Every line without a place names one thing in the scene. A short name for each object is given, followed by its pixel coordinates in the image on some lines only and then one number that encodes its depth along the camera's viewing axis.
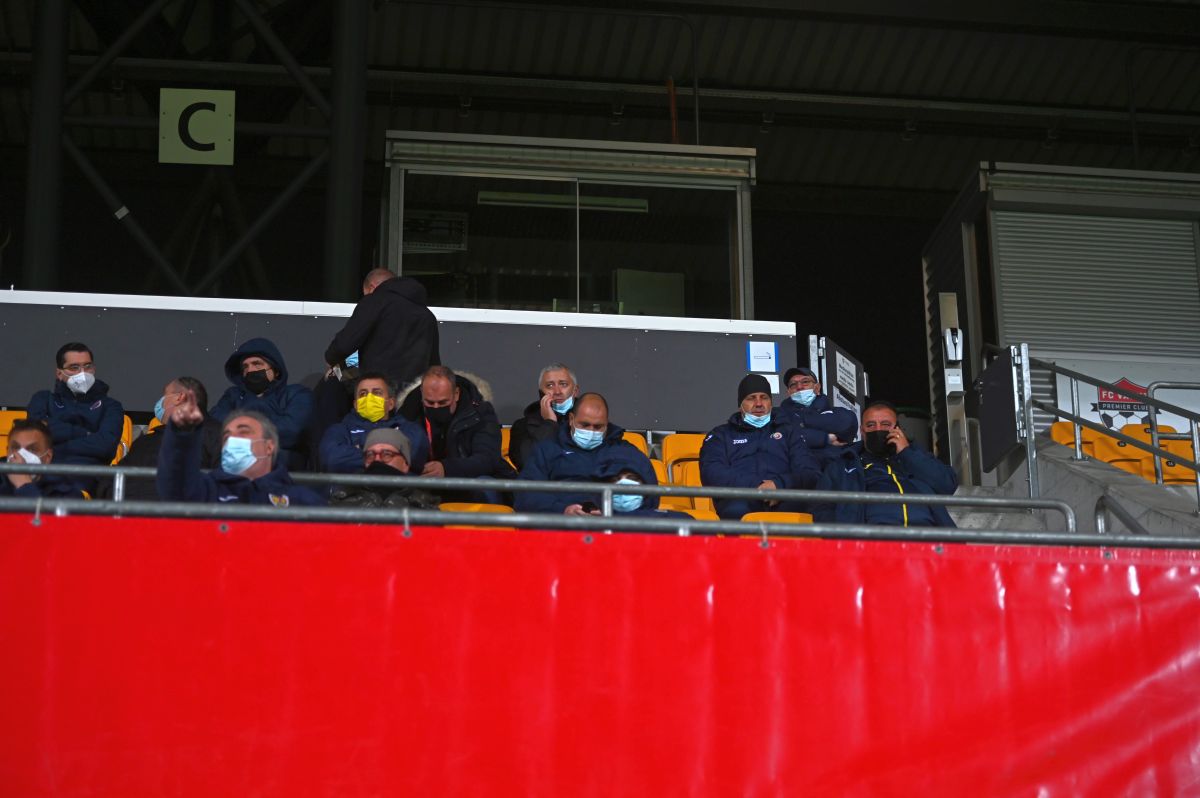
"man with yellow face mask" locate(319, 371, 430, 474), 6.73
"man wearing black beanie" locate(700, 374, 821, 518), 7.58
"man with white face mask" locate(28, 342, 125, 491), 7.38
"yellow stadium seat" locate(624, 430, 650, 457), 8.57
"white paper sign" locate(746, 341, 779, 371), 10.50
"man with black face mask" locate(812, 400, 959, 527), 6.94
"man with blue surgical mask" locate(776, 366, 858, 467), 8.31
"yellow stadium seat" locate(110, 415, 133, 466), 7.83
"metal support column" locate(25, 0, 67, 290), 10.71
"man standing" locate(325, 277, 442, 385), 8.08
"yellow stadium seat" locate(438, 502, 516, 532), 6.30
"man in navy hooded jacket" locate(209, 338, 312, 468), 7.22
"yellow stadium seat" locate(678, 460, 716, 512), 8.68
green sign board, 11.70
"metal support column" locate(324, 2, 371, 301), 10.93
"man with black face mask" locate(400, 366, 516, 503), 7.47
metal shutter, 13.14
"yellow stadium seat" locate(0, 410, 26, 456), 8.53
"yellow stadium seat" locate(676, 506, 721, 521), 7.17
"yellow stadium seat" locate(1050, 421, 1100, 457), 10.81
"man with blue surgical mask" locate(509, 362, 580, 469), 7.77
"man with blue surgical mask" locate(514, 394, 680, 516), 6.65
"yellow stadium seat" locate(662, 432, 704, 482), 8.94
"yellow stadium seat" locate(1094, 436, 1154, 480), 10.43
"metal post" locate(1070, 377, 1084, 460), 9.45
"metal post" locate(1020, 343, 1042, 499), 8.98
